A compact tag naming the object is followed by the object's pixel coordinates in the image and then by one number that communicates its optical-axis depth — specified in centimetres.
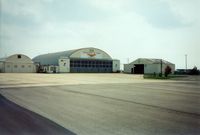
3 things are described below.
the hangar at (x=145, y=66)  7050
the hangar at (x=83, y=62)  7425
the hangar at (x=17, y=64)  7669
